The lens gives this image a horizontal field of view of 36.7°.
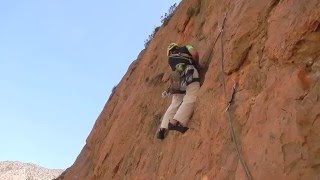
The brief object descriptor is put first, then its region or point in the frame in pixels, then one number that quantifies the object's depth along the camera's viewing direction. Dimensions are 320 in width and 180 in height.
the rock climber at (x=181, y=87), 9.67
